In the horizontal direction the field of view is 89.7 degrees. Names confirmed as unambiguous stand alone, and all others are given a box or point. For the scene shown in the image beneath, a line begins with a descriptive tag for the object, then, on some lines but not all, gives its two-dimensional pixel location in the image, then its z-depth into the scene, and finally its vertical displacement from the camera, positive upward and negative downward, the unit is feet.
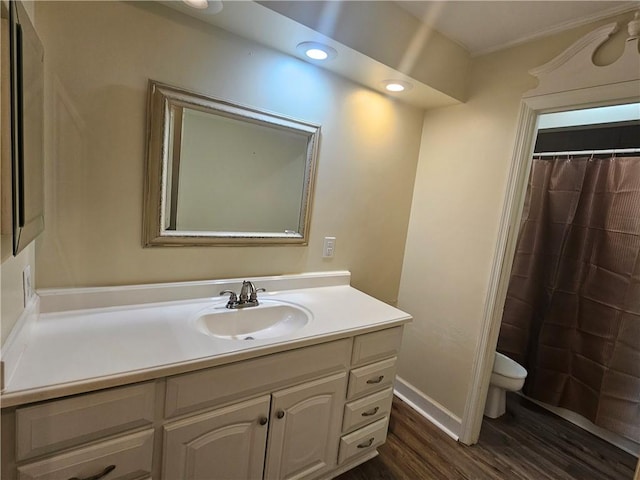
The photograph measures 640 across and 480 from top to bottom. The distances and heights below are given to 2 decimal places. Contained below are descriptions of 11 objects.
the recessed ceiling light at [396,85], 5.71 +2.30
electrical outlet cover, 3.37 -1.20
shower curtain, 6.45 -1.30
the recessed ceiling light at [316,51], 4.72 +2.29
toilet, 6.90 -3.36
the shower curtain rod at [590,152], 6.56 +1.79
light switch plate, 6.29 -0.82
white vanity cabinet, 2.82 -2.51
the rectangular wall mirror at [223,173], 4.43 +0.33
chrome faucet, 4.91 -1.55
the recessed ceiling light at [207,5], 3.90 +2.29
